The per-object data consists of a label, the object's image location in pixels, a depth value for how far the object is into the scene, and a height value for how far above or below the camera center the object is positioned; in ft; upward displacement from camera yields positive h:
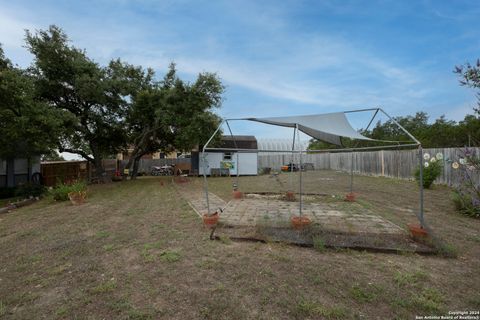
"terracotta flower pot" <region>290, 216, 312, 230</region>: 13.79 -3.16
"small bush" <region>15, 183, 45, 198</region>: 31.07 -3.00
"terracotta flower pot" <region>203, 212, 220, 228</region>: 14.84 -3.27
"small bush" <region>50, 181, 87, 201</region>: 26.21 -2.55
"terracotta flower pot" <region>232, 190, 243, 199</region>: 24.93 -2.88
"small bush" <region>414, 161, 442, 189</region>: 30.32 -0.70
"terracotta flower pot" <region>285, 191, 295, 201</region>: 23.59 -2.86
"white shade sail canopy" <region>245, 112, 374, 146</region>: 17.20 +3.34
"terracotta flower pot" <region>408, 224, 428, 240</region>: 12.03 -3.28
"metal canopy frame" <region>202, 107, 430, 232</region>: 11.66 +3.28
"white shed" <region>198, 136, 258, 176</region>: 60.03 +1.44
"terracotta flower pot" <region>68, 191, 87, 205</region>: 24.29 -3.03
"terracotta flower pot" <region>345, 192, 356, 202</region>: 22.86 -2.94
